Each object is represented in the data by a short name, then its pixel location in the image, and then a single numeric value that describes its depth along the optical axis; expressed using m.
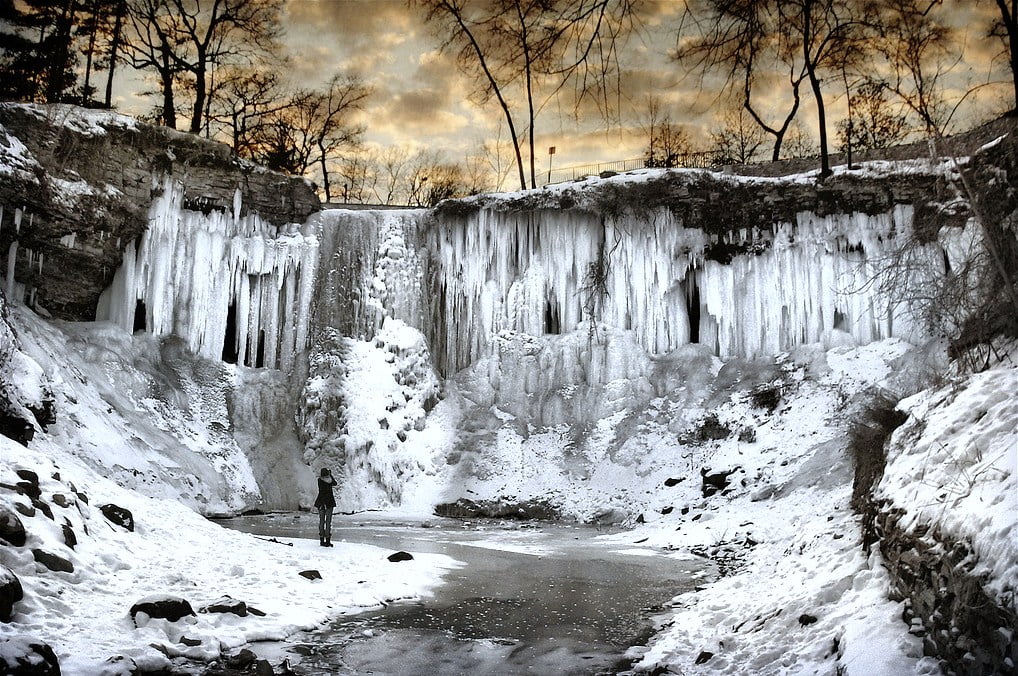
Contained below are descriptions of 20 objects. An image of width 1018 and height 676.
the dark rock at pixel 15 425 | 13.54
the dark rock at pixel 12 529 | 7.85
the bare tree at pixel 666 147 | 37.45
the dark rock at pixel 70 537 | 8.77
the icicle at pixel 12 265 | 20.72
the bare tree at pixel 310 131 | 37.00
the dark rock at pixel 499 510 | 22.61
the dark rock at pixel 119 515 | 10.88
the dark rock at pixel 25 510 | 8.59
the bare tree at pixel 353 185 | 43.72
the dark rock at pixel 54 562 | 7.93
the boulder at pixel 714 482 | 20.48
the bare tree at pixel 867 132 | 32.53
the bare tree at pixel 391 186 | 46.59
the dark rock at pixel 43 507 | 9.00
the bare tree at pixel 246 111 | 34.66
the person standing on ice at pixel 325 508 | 13.31
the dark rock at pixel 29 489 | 9.10
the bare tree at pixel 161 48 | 29.23
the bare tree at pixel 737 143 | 39.94
